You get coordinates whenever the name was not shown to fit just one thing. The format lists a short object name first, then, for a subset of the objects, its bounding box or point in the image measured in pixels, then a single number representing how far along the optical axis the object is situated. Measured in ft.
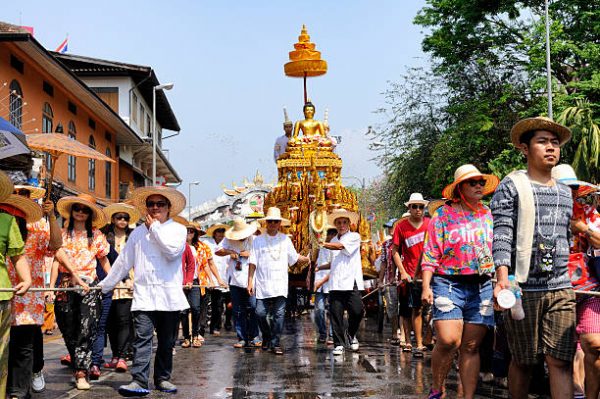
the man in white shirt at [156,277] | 27.32
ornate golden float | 61.31
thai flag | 133.69
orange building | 71.12
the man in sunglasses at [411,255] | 37.37
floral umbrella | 29.12
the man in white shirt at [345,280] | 39.27
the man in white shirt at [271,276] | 39.50
